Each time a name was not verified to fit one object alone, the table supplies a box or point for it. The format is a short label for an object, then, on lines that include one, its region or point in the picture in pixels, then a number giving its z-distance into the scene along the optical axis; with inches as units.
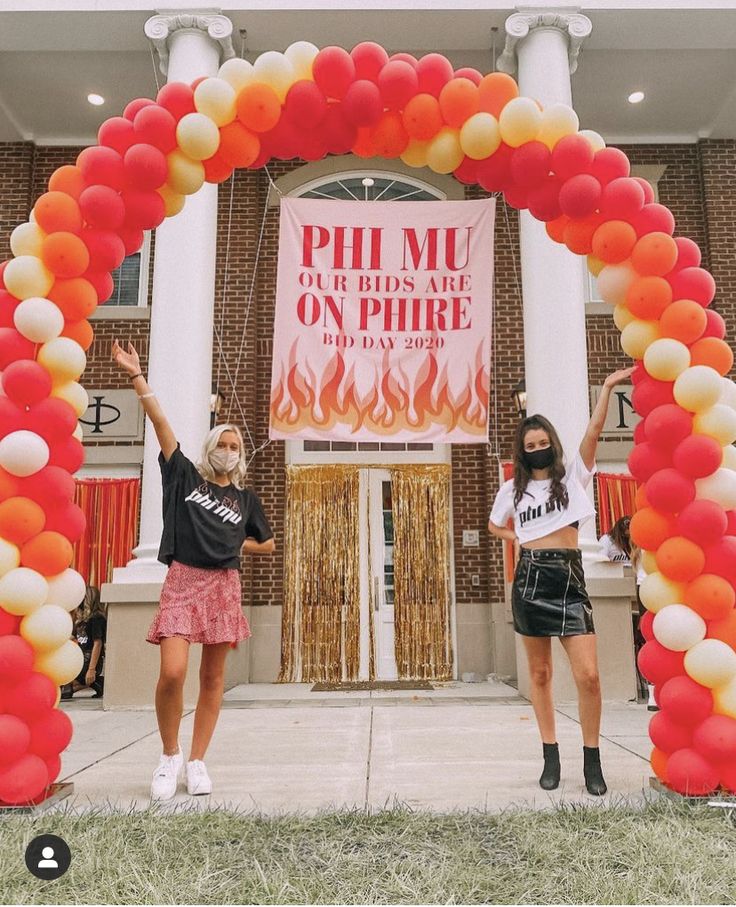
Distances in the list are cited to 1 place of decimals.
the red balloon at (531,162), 152.2
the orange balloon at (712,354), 144.3
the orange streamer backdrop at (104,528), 392.2
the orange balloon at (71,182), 151.3
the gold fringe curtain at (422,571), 386.0
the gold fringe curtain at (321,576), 384.2
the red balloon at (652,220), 149.5
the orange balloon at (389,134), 159.9
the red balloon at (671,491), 138.2
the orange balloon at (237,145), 156.3
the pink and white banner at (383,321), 270.4
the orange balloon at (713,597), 134.4
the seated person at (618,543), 286.8
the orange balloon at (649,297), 146.1
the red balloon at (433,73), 155.3
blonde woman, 144.4
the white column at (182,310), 287.3
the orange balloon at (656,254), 145.6
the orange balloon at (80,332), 152.0
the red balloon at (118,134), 152.1
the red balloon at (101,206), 147.2
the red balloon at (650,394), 146.3
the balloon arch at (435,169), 134.3
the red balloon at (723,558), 135.7
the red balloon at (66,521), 141.4
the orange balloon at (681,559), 135.9
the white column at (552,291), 287.1
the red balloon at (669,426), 140.2
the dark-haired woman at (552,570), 147.0
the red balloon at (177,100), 153.8
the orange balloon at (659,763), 138.4
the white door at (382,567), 389.1
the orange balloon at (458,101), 153.9
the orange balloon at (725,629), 135.0
